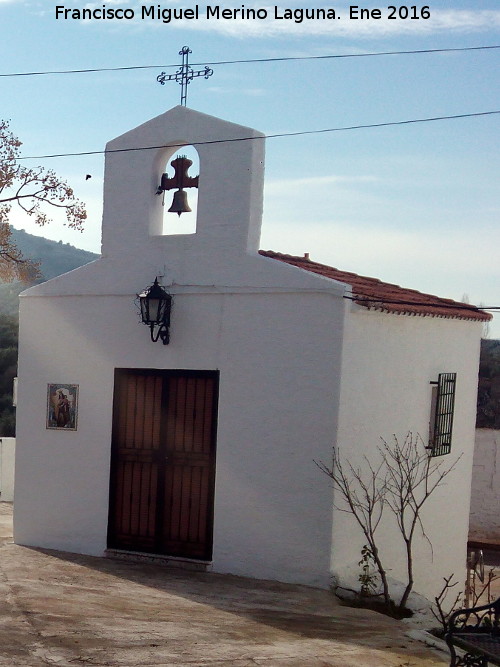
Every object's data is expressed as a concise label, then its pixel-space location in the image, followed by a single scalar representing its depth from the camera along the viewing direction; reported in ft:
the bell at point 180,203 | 32.78
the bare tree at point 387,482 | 29.60
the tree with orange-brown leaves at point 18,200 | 60.90
